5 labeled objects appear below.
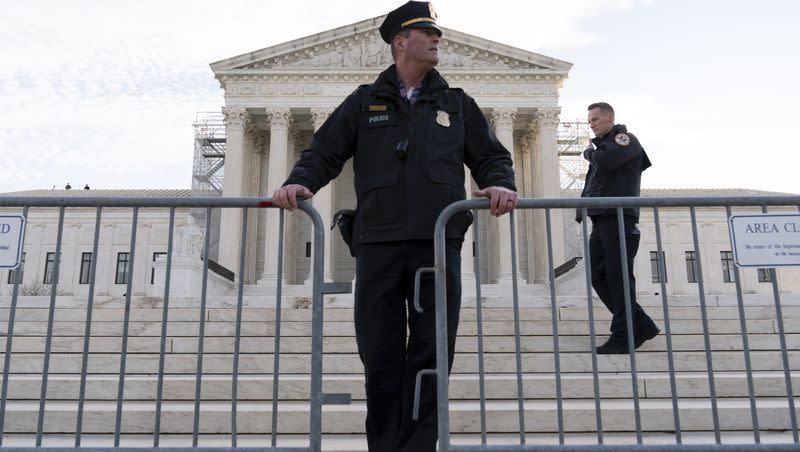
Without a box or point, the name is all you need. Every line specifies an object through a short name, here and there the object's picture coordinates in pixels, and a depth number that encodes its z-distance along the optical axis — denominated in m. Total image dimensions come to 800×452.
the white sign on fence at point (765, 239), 3.68
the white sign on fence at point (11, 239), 3.79
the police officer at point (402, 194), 3.35
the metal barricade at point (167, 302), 3.41
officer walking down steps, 6.23
